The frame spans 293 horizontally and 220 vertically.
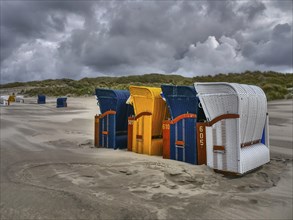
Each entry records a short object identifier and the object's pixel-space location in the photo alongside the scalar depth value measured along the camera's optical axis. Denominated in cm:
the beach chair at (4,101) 2583
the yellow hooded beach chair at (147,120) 571
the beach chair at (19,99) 3126
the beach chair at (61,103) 2182
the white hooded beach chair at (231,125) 445
